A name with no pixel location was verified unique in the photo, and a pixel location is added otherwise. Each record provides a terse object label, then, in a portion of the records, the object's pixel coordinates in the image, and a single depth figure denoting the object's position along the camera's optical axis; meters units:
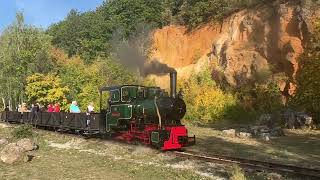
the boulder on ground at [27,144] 11.53
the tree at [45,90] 29.16
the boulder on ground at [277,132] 15.42
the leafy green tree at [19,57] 31.70
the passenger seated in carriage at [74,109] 16.65
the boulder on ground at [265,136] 14.42
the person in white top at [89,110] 14.77
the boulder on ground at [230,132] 15.85
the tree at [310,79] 16.72
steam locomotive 11.23
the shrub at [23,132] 14.29
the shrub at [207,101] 23.26
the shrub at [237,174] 6.76
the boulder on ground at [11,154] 9.69
